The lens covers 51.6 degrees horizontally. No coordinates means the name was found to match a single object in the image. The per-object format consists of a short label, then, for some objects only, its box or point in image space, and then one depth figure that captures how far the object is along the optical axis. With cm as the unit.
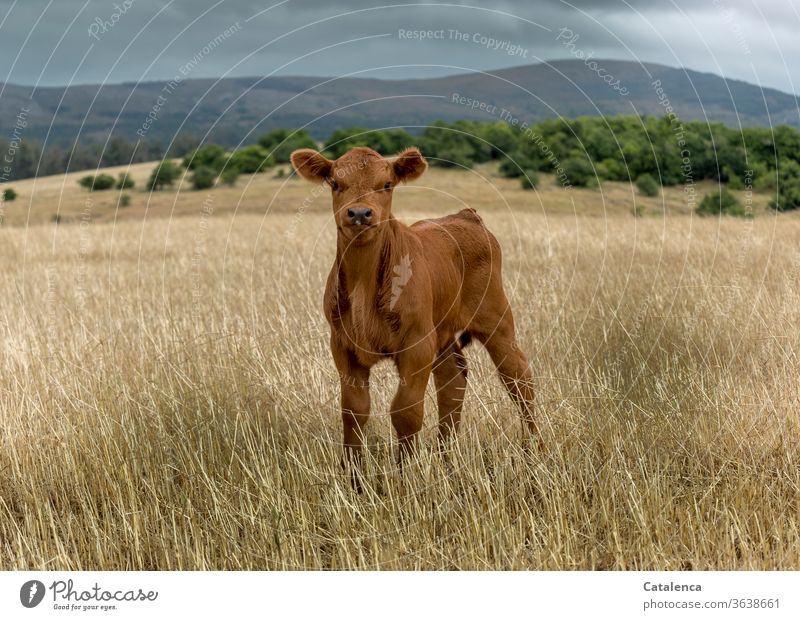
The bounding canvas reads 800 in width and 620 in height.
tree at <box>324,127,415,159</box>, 2998
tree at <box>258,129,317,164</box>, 3184
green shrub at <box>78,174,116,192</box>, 4672
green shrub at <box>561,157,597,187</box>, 3366
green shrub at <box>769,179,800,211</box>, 2809
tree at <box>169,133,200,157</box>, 4718
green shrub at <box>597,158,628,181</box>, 3541
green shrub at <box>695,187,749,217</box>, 2998
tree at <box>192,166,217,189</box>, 4231
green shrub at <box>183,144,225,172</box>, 4512
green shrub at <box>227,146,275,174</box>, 4075
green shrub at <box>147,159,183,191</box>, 4414
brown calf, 541
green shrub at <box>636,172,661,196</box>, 3400
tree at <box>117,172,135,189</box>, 4520
